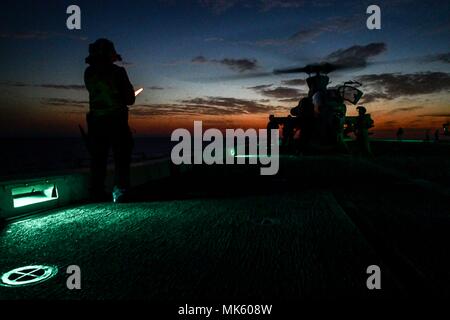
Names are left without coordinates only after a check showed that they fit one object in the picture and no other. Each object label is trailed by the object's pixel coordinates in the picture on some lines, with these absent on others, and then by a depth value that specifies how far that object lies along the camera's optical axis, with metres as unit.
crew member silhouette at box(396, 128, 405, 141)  44.09
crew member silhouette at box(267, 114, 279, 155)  24.31
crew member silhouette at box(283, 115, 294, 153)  22.69
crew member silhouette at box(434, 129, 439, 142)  37.25
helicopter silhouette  19.06
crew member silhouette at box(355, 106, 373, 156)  18.32
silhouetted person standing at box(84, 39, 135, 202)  5.61
